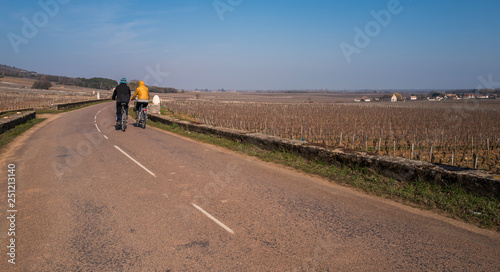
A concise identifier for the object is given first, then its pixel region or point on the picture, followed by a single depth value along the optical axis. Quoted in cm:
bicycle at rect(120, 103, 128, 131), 1500
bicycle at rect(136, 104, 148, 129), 1653
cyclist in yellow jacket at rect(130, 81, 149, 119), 1577
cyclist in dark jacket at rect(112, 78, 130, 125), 1496
